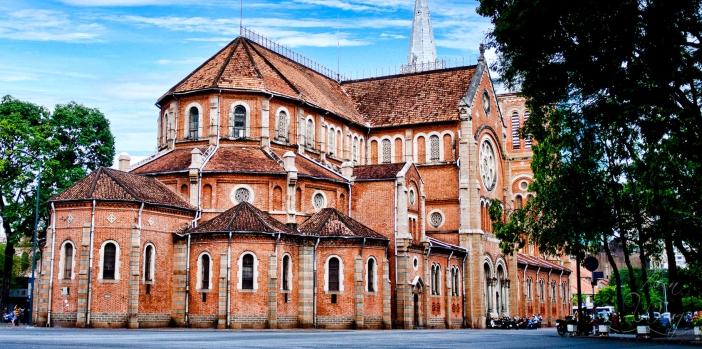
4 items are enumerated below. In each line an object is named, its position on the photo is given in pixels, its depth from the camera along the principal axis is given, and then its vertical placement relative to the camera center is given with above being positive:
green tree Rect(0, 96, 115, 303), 54.12 +9.27
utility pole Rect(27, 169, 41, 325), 44.00 +1.11
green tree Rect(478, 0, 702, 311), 24.62 +6.89
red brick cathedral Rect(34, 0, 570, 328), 42.09 +4.31
